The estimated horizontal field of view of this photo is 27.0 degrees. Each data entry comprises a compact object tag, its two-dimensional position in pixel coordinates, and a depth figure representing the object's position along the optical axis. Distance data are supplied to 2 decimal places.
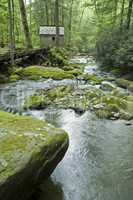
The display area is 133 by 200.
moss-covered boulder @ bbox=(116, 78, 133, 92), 11.95
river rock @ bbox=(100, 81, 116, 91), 11.16
